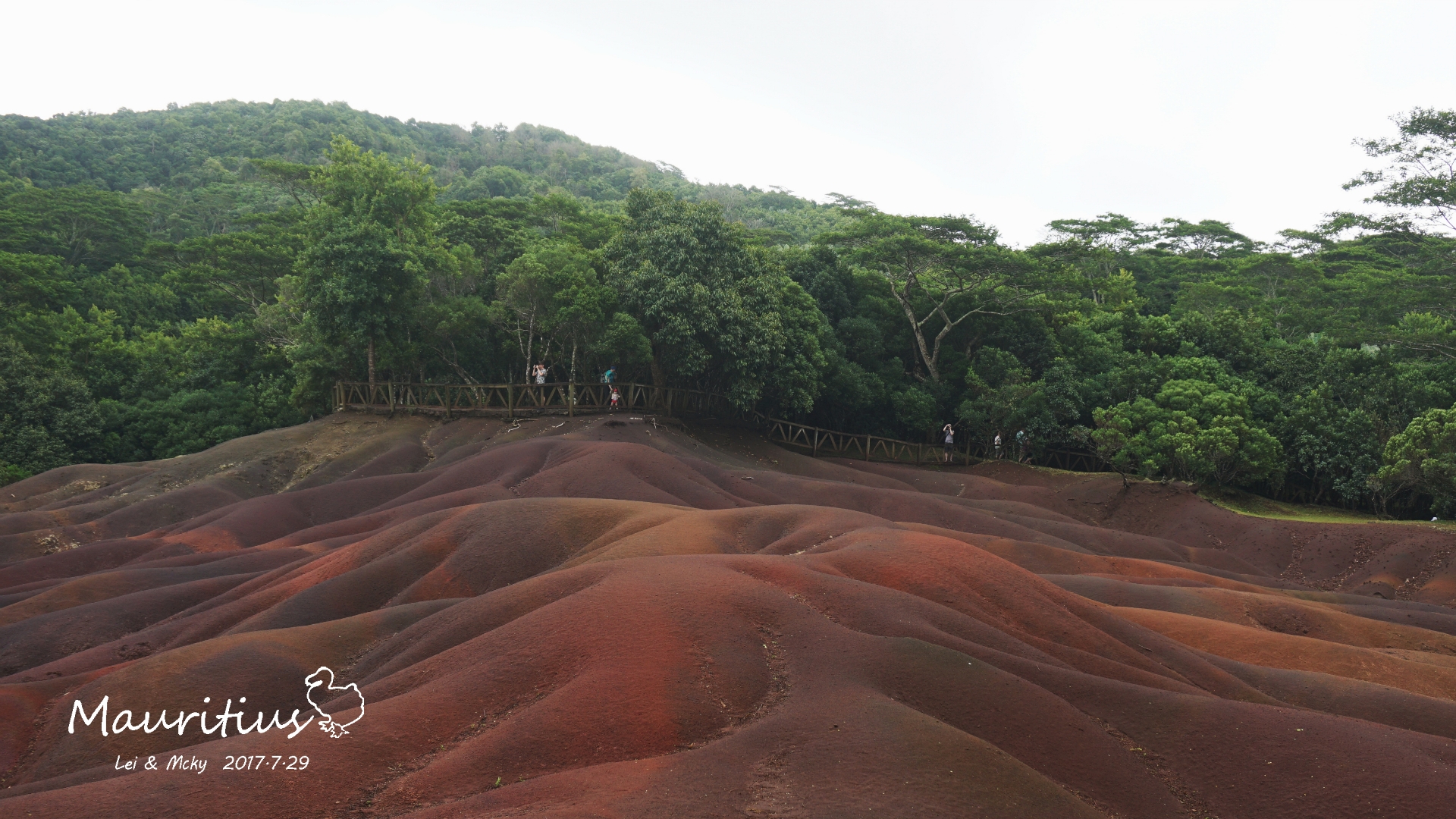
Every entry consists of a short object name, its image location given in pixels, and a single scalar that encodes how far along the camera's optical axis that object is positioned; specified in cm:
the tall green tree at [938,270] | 5053
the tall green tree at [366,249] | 4319
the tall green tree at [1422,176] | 3919
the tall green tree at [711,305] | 4344
